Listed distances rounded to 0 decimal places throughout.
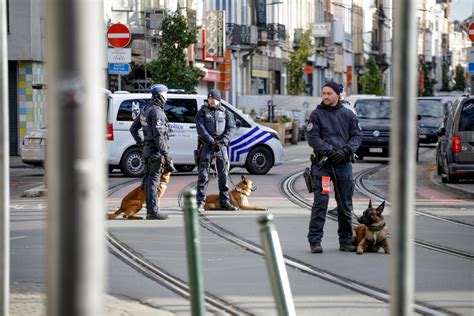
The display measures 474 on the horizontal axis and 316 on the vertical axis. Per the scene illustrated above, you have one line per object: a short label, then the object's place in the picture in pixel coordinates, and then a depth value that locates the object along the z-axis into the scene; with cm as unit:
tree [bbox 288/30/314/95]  6744
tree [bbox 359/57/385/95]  9044
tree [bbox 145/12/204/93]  4197
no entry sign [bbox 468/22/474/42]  3678
